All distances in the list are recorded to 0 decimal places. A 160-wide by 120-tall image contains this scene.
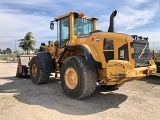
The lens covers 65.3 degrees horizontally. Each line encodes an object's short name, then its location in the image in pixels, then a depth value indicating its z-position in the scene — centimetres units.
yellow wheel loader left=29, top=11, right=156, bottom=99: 346
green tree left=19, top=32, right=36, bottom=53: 2659
